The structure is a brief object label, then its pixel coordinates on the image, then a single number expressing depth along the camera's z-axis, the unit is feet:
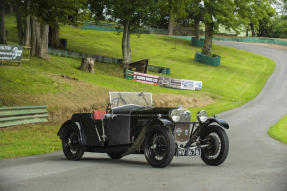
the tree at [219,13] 198.18
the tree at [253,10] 209.87
